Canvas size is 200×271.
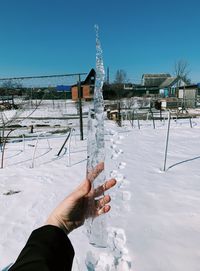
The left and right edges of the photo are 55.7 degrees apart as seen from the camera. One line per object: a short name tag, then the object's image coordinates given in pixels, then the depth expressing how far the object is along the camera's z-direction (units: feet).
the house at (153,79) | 131.09
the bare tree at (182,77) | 86.59
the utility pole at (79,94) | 19.27
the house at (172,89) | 85.69
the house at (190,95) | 64.52
